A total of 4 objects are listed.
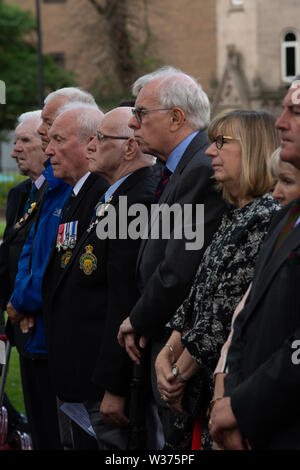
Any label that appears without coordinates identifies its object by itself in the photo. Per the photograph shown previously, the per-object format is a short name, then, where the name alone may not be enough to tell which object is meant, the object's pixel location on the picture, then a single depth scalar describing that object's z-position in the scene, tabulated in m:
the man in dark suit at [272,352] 6.34
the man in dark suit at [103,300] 9.87
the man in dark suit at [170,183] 8.98
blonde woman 7.98
